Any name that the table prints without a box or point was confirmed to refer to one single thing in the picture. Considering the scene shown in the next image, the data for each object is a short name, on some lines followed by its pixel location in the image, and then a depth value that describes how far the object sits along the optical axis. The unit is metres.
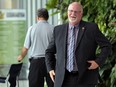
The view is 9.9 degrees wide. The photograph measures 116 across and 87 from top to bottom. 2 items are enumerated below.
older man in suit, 8.47
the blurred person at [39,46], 12.63
